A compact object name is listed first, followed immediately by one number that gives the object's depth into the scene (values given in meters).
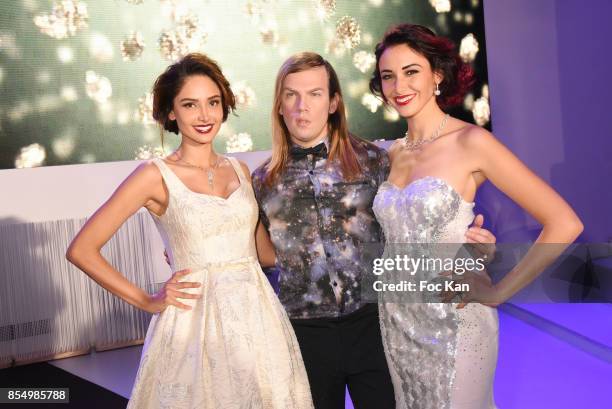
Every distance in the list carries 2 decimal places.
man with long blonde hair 2.34
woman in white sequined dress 2.19
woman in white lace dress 2.21
